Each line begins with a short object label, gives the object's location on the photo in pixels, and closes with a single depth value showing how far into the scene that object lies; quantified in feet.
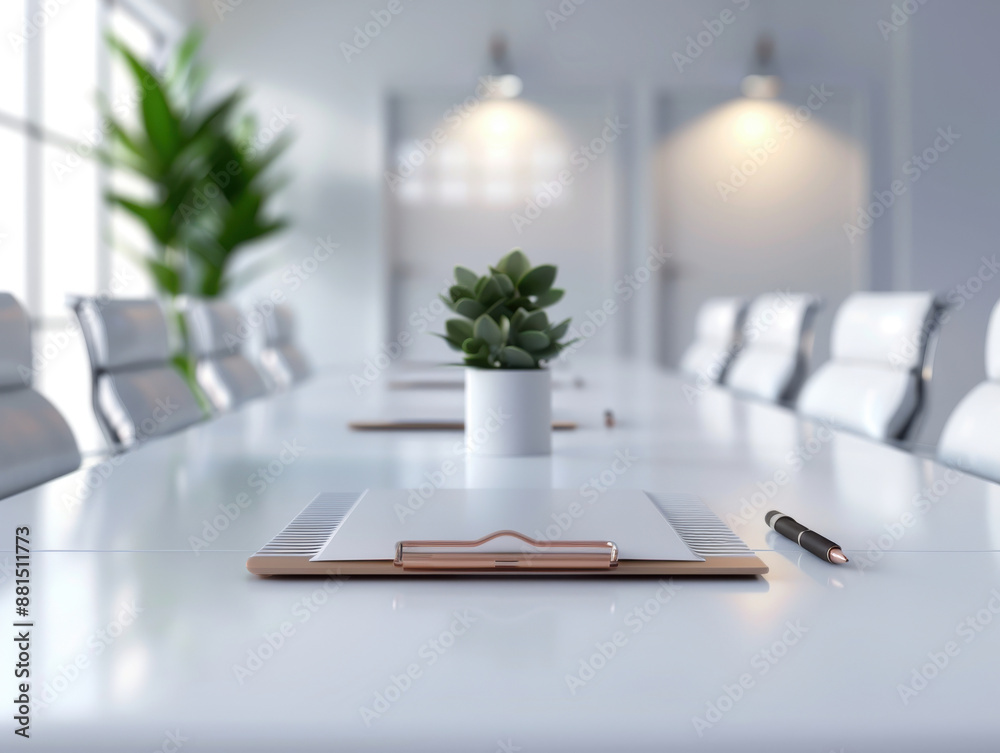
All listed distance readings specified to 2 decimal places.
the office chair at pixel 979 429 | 4.63
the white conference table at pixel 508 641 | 1.38
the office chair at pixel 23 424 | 4.40
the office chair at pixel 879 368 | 6.13
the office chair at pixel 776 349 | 8.63
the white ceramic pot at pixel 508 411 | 3.94
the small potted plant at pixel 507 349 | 3.83
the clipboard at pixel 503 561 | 2.10
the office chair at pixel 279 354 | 11.67
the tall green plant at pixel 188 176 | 15.61
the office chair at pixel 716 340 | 11.36
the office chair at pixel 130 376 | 6.22
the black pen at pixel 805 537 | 2.21
